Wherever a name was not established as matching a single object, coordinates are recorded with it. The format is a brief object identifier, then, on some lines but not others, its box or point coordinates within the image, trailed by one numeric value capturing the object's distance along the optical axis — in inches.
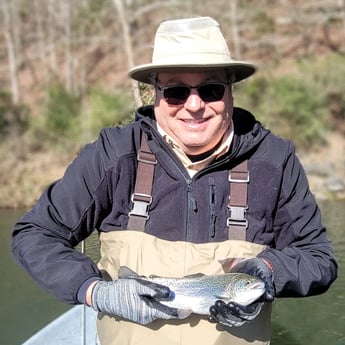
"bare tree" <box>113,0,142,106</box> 643.5
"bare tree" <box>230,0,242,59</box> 868.6
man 75.4
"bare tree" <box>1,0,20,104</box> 823.2
